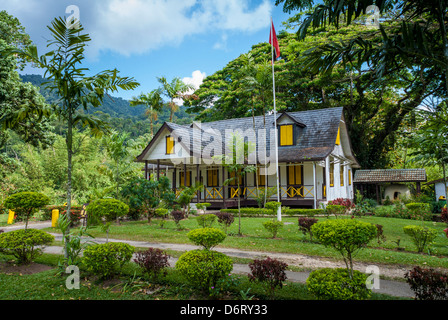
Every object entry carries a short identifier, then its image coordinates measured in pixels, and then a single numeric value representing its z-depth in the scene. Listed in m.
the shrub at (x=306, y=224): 9.75
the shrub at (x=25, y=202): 8.11
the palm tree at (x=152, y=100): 31.25
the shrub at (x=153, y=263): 5.62
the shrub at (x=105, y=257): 5.51
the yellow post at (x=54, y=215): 14.31
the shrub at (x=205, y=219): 11.35
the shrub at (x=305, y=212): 16.13
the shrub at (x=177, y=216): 12.51
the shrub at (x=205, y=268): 4.71
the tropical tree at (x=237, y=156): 11.67
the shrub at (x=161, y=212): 14.55
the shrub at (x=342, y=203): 16.78
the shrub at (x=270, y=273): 4.75
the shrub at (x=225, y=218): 11.12
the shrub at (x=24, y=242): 6.56
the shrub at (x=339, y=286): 3.88
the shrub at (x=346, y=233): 4.16
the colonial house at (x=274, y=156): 19.92
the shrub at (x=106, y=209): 7.28
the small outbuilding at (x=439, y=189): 25.17
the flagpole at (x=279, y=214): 14.31
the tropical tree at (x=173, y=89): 31.16
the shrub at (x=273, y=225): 10.27
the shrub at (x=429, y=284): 4.07
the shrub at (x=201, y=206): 18.78
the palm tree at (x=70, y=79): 6.42
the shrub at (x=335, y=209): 14.32
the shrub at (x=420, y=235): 8.40
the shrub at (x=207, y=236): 5.55
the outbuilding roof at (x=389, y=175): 23.13
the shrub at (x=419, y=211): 16.20
